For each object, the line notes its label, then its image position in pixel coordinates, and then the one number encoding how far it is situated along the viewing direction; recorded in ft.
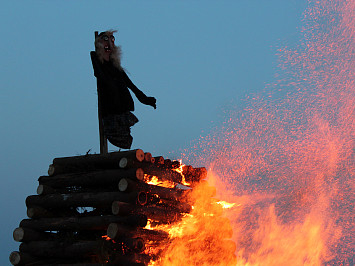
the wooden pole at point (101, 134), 39.96
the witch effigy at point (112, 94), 39.24
